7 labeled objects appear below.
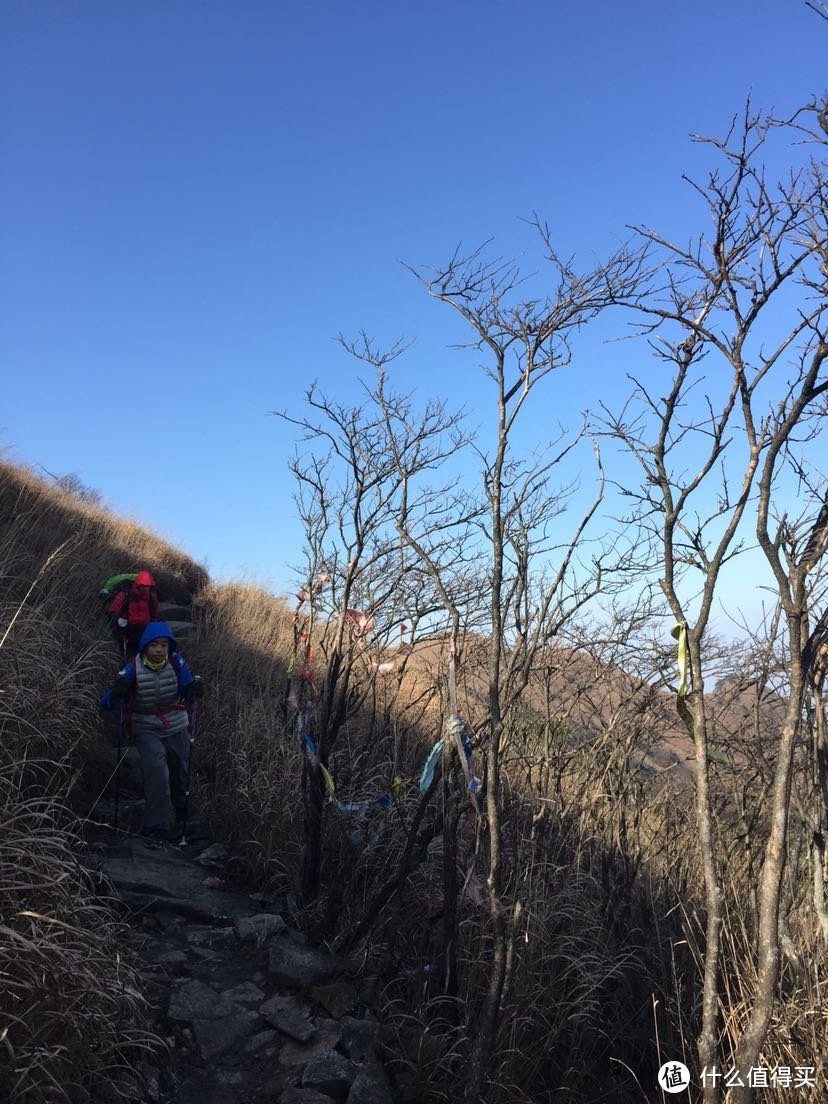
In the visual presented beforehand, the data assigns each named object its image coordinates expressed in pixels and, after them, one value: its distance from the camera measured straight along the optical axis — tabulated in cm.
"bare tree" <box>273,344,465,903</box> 464
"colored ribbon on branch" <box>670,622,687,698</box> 281
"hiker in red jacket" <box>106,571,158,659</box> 741
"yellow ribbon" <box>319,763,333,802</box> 442
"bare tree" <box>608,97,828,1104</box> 254
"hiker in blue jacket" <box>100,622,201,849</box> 573
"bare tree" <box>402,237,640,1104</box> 313
